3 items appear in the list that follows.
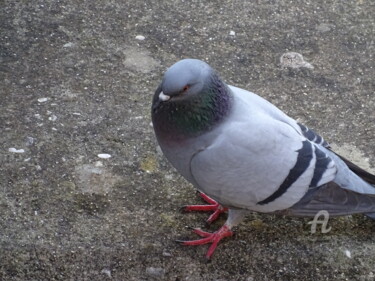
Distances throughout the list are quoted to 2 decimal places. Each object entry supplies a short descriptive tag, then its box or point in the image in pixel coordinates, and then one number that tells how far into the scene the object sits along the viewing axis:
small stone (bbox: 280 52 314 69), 4.68
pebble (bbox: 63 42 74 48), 4.66
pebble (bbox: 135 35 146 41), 4.80
